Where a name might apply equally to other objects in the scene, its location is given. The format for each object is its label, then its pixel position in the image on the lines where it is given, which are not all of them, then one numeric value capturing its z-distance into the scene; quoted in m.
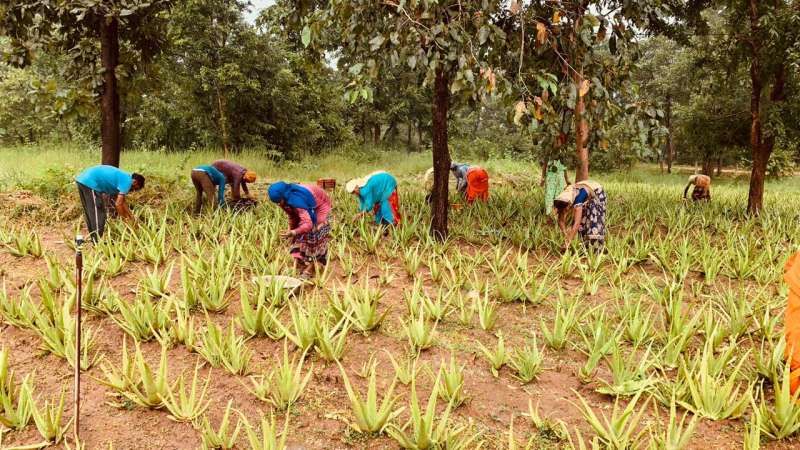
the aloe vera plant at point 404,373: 2.95
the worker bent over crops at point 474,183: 8.68
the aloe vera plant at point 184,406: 2.57
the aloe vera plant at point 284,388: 2.71
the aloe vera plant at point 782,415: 2.46
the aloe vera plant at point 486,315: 3.74
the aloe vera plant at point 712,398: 2.62
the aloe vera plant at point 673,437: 2.26
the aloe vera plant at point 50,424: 2.44
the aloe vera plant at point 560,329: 3.43
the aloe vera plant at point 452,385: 2.76
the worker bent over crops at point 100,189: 5.64
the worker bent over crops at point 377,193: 6.11
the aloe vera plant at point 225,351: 3.03
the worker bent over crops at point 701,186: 9.18
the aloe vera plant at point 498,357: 3.15
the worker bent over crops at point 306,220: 4.68
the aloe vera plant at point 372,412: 2.50
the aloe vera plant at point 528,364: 3.04
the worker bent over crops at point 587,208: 5.54
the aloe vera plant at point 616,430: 2.29
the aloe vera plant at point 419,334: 3.36
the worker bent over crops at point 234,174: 7.41
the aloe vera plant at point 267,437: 2.21
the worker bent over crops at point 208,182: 7.01
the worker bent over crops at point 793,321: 2.54
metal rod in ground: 2.22
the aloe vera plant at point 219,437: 2.35
